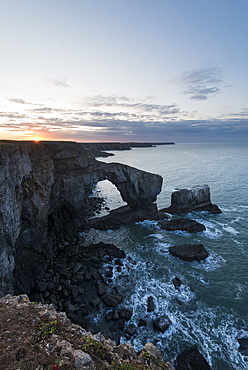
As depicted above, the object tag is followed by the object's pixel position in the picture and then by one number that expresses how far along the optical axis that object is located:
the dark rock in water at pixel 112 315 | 17.80
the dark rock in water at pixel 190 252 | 25.86
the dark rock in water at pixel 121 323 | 17.08
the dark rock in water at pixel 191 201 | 41.81
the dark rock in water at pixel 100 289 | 20.43
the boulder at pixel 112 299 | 19.19
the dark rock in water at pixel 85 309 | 18.34
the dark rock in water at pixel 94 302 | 19.11
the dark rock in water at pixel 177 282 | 21.20
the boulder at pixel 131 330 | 16.38
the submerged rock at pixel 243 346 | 14.96
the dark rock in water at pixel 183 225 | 33.88
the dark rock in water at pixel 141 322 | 17.32
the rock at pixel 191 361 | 13.88
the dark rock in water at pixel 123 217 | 36.53
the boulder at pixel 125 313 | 17.88
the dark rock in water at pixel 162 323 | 16.66
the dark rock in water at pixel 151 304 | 18.59
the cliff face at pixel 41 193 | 18.41
